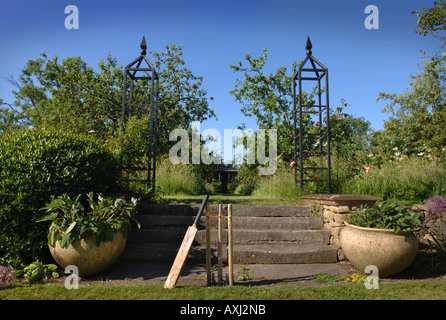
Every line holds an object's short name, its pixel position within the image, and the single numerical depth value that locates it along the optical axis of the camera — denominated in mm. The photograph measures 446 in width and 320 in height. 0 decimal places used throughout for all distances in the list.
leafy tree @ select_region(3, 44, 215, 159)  14062
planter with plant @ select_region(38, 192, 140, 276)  3254
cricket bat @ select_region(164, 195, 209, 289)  2924
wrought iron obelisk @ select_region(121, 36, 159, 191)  5594
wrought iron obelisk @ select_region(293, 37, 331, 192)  5875
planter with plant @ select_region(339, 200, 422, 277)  3314
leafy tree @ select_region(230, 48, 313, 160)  14258
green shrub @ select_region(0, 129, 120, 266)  3393
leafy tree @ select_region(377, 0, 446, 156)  14508
